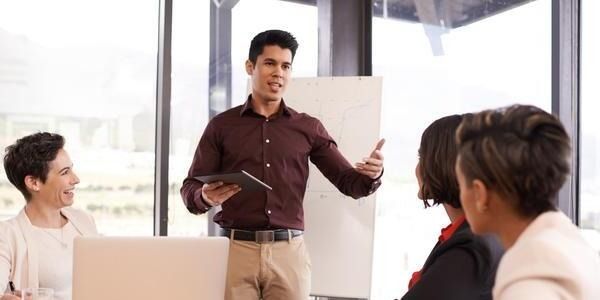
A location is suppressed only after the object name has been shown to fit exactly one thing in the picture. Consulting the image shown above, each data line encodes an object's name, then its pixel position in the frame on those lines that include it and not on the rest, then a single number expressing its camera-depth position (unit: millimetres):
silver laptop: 1565
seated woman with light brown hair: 891
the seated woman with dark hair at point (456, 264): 1207
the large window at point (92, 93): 3621
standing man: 2506
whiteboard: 3051
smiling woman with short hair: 1984
